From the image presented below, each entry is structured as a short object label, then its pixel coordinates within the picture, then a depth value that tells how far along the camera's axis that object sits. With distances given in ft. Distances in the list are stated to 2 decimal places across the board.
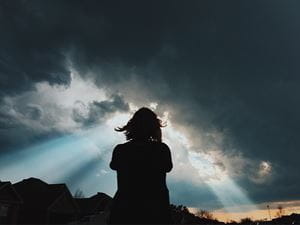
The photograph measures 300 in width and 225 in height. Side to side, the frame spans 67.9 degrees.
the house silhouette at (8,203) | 86.87
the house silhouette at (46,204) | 100.19
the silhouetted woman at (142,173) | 7.43
